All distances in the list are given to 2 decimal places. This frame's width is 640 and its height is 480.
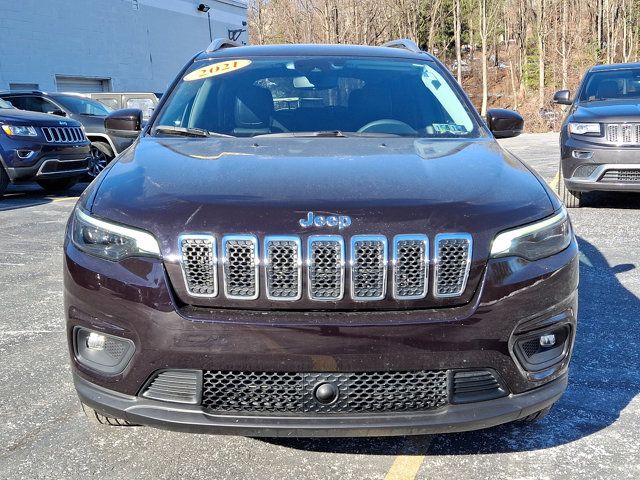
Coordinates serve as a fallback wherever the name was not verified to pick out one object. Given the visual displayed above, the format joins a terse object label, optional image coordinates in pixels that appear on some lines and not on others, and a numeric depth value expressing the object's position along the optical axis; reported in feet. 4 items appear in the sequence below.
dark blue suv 30.68
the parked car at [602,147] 23.22
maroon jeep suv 7.23
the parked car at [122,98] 47.70
